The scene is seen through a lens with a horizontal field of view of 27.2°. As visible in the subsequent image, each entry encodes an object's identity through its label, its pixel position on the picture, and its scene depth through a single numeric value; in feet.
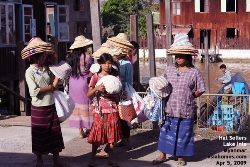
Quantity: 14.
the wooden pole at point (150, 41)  34.14
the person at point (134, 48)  25.16
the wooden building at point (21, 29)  53.31
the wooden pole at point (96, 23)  28.71
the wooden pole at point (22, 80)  37.35
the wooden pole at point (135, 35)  32.96
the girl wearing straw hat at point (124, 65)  23.70
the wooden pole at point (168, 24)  35.47
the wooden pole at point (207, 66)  57.03
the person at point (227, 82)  49.44
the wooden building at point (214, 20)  141.08
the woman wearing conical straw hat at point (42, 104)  20.10
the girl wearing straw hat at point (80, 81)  24.68
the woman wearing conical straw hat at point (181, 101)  21.11
